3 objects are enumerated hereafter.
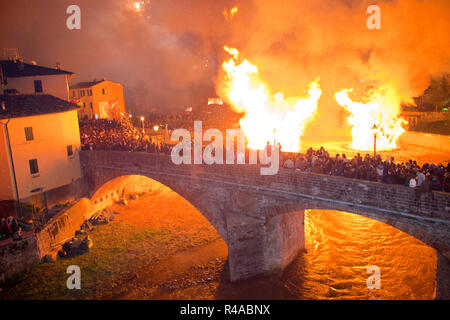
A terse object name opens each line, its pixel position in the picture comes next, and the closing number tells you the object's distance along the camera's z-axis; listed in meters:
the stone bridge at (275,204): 11.84
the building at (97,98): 48.94
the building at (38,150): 21.47
